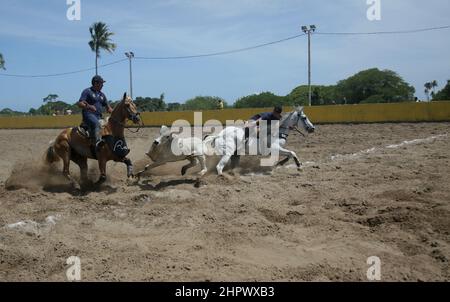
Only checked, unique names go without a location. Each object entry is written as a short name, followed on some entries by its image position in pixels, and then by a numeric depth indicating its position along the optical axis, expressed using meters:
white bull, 10.55
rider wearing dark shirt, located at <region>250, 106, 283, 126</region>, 12.04
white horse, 11.11
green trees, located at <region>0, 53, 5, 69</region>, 49.42
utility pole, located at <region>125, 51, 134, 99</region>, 48.32
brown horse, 10.18
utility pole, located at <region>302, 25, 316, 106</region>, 35.78
